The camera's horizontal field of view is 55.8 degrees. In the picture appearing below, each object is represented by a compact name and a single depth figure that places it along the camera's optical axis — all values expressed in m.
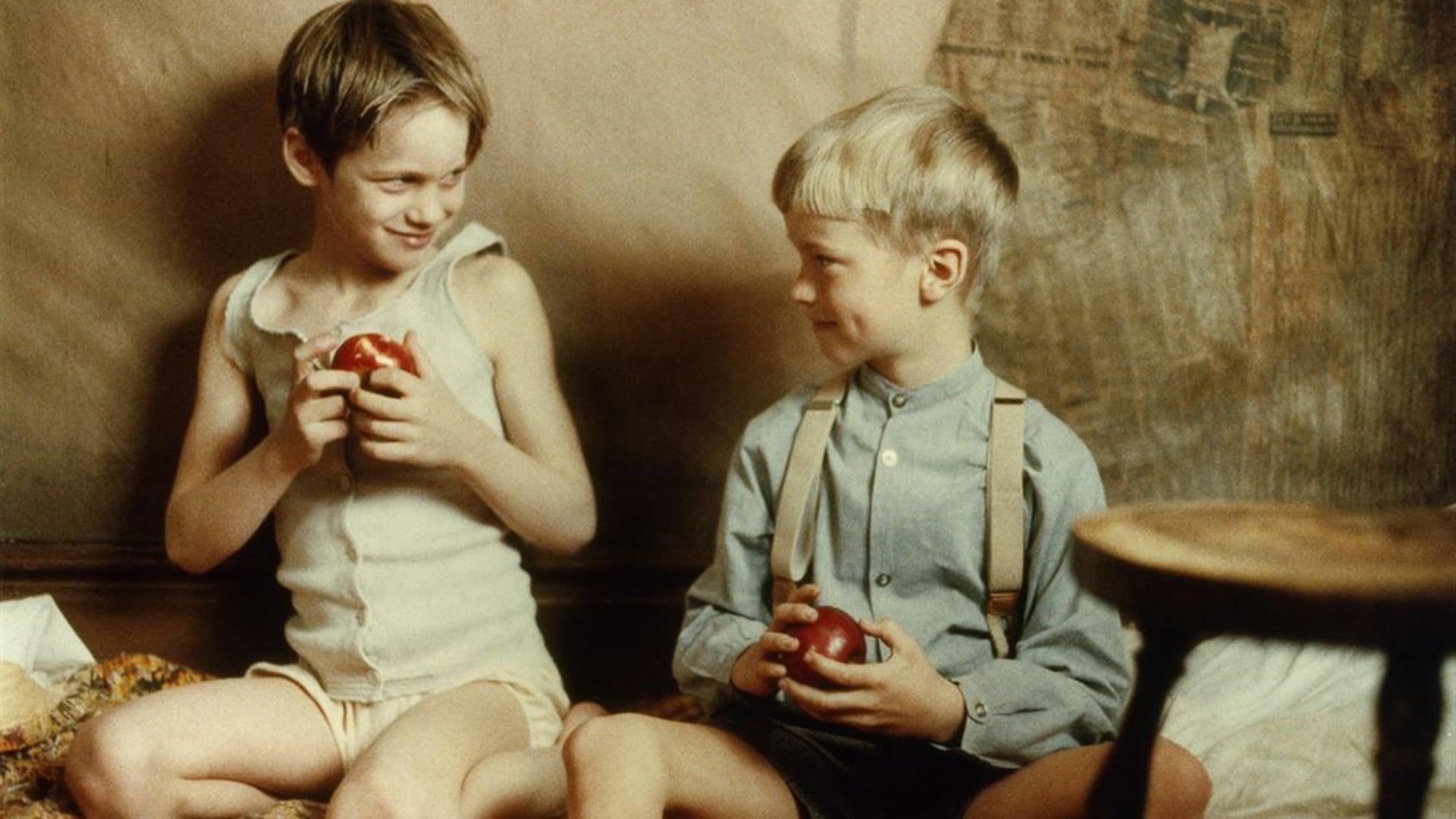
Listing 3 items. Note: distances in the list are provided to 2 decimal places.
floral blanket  1.63
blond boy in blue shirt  1.39
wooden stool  0.83
